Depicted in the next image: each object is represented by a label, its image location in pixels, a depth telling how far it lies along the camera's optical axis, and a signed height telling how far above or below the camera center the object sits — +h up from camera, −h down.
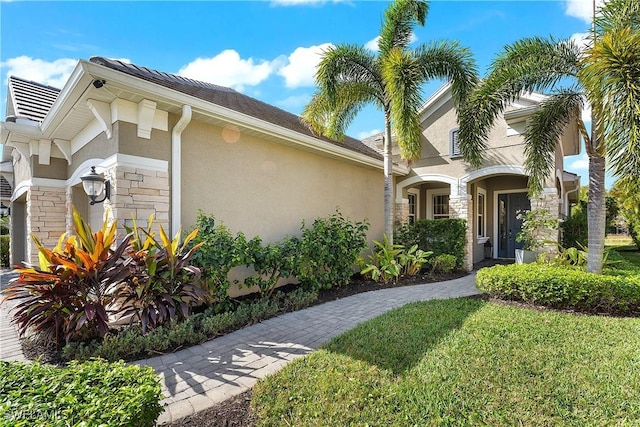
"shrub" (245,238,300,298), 5.71 -0.83
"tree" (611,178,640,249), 14.01 +0.38
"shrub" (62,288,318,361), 3.74 -1.63
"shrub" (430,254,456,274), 9.13 -1.33
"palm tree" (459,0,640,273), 4.62 +2.43
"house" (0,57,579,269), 4.94 +1.44
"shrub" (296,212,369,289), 6.72 -0.78
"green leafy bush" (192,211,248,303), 5.01 -0.61
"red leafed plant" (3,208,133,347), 3.91 -0.93
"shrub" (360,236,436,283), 8.19 -1.26
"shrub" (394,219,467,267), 9.66 -0.54
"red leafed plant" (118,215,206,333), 4.32 -0.96
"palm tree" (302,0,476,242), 7.46 +3.86
